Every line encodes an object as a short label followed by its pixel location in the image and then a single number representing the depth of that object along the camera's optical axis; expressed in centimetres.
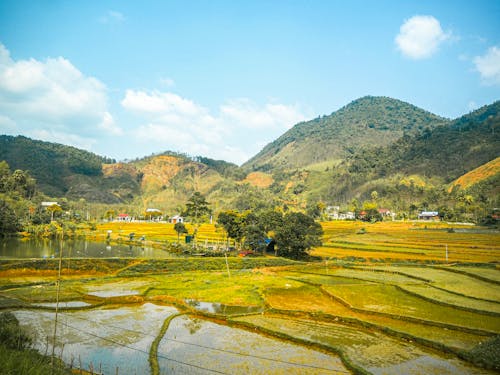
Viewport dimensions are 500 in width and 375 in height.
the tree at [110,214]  13388
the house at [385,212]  13752
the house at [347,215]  13925
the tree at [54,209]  9906
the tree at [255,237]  5734
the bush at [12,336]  1540
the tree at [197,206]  8881
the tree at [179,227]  6788
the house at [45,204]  12049
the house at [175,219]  13730
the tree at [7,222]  6775
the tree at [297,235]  5331
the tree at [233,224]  5947
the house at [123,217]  15059
